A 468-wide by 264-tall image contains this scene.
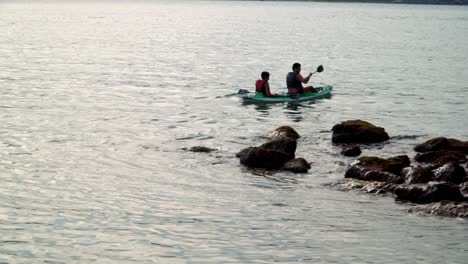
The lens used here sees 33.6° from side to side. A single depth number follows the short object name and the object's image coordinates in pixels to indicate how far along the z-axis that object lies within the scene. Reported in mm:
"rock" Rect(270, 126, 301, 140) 26206
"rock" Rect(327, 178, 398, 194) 20188
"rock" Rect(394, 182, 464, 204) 19016
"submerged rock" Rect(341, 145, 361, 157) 24812
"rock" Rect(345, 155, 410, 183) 20984
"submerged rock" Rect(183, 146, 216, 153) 25375
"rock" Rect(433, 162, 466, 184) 20438
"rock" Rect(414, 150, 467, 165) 22422
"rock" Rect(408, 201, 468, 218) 18234
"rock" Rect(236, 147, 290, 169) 22688
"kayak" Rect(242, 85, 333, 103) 35719
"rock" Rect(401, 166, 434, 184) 20500
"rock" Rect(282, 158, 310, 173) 22469
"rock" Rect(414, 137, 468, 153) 24359
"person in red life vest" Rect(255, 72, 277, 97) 35188
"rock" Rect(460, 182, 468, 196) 19377
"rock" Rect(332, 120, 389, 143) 26812
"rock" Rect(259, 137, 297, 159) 23609
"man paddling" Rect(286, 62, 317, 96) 35156
